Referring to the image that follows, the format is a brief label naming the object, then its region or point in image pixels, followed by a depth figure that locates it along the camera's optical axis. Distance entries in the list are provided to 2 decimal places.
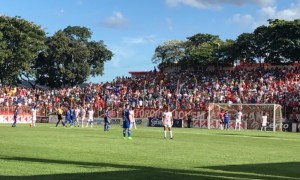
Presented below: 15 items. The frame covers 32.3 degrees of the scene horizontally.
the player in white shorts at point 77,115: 52.79
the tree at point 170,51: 113.69
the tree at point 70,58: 97.12
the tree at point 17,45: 83.19
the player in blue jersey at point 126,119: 31.36
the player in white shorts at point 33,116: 49.95
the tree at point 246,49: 75.31
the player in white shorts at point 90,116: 51.44
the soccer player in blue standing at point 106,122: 42.56
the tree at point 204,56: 77.50
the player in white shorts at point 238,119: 54.39
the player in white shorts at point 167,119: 32.31
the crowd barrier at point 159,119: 55.38
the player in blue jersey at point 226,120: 53.81
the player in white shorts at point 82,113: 52.76
